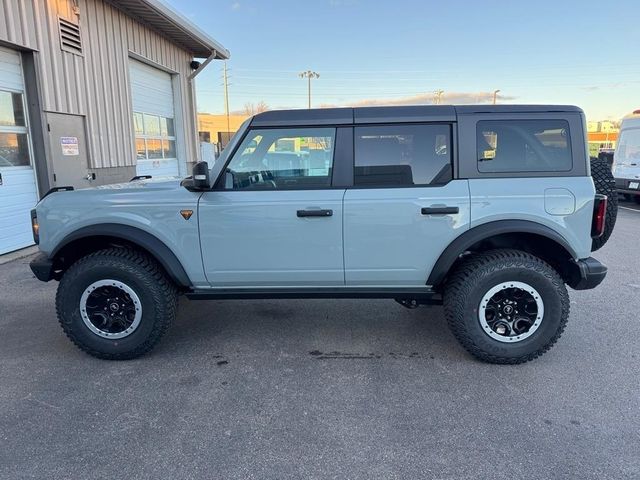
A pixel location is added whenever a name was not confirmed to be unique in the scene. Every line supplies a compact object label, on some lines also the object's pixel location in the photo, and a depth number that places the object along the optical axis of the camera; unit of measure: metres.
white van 11.98
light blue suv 3.34
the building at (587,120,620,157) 32.32
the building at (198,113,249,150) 51.34
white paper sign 7.89
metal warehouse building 7.09
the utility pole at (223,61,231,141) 54.84
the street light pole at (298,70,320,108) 54.41
